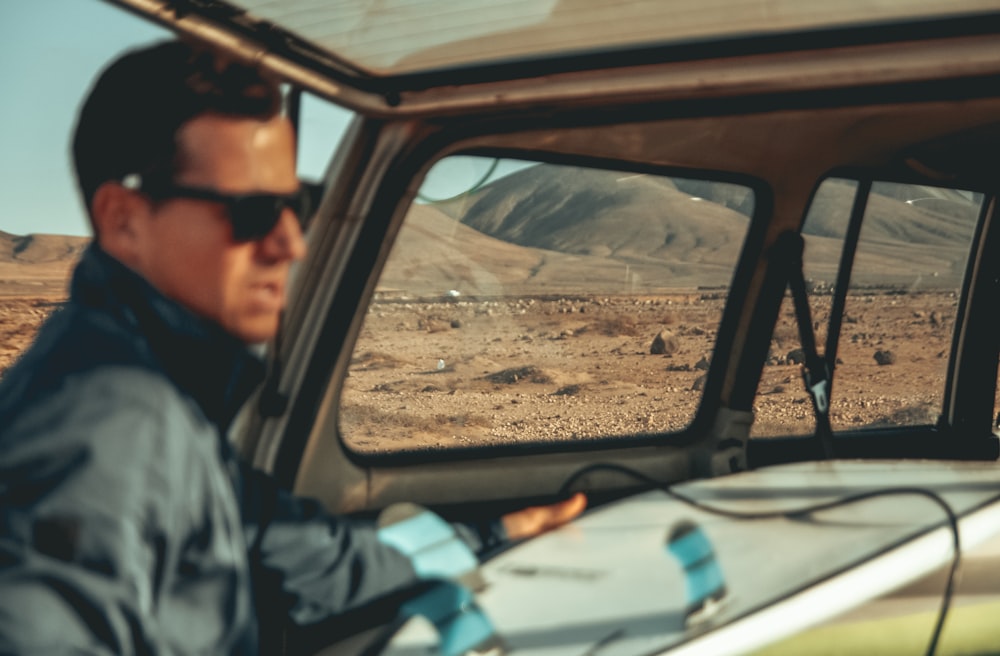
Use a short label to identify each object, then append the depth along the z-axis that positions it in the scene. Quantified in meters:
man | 1.23
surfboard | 1.85
